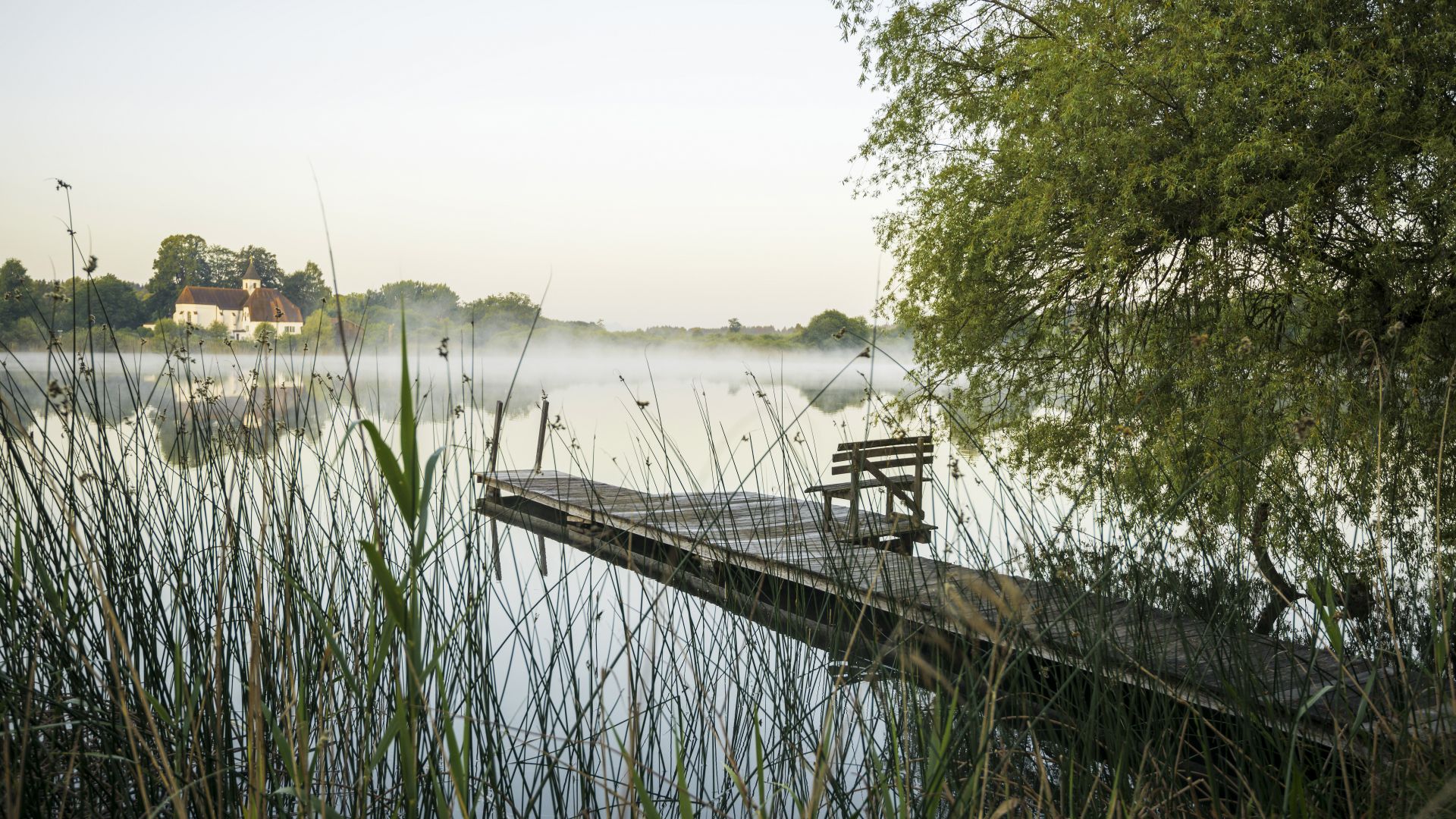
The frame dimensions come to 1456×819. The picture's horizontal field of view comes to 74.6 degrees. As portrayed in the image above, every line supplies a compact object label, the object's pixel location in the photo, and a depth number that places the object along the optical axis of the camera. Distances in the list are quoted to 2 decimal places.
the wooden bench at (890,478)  5.47
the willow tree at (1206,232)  4.88
